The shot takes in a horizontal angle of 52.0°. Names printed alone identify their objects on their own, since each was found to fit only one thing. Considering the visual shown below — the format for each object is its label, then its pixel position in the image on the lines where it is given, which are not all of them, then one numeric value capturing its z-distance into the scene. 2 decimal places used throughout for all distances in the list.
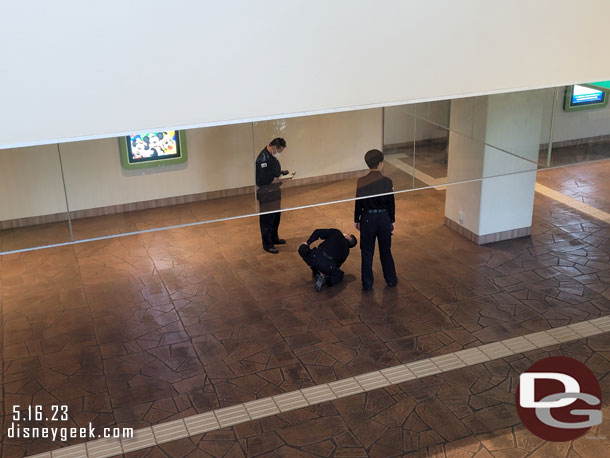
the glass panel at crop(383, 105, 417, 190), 6.11
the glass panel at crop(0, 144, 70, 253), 5.15
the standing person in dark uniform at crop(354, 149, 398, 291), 8.49
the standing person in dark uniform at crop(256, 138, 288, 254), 5.82
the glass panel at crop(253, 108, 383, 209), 5.61
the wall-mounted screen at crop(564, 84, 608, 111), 6.63
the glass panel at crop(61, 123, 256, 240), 5.30
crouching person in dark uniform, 8.90
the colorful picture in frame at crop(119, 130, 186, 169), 5.29
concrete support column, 6.39
